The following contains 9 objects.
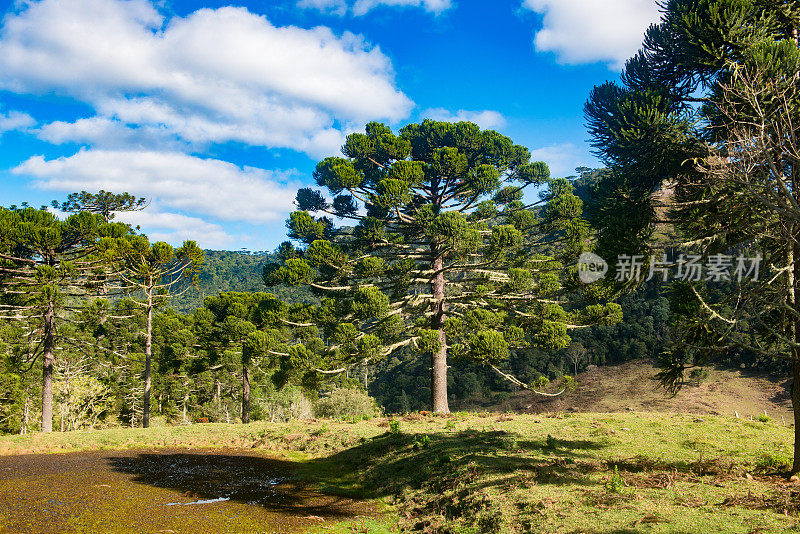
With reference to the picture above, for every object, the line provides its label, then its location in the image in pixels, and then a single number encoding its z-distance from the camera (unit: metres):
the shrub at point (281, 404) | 43.86
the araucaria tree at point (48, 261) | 20.88
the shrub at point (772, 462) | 8.79
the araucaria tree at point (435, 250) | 19.70
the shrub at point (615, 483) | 7.63
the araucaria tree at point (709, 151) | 7.89
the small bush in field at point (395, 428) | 13.93
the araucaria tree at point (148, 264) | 23.77
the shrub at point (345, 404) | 31.70
